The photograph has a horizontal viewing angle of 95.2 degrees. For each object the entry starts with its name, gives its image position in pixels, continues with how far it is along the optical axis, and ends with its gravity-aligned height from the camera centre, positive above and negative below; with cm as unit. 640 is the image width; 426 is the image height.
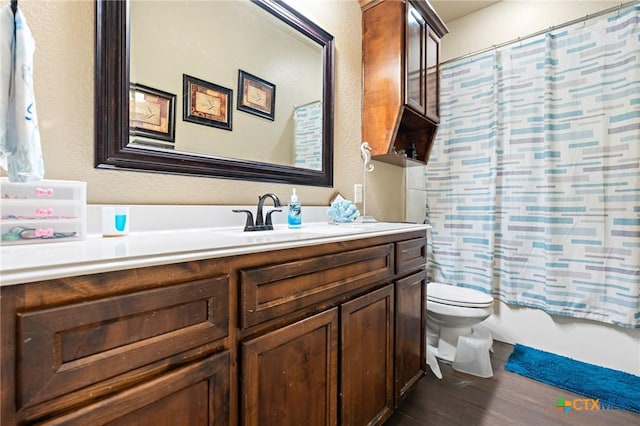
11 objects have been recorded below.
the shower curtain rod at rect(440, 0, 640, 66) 189 +134
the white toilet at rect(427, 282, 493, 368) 184 -66
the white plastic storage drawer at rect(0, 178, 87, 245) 70 +0
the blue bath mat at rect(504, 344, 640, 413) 164 -102
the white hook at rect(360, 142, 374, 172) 196 +41
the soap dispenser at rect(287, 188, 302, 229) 137 +0
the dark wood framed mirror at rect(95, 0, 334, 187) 92 +27
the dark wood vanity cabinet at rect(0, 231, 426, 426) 45 -28
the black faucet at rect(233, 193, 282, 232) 118 -3
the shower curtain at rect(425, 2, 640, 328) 188 +31
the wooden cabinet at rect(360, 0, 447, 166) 183 +96
